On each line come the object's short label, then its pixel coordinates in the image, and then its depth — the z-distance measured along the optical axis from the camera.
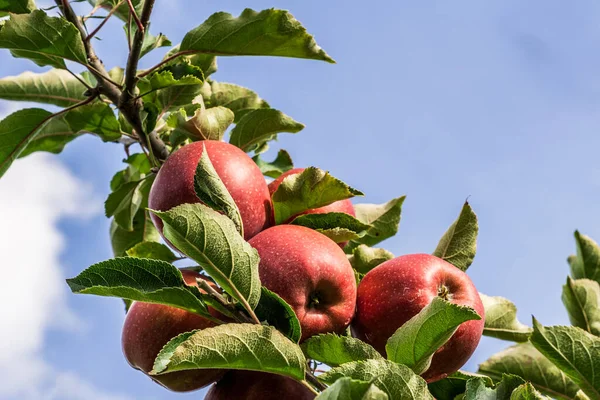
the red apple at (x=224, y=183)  1.59
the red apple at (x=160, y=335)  1.55
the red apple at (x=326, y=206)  1.62
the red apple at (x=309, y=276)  1.53
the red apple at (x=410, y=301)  1.55
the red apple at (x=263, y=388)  1.52
